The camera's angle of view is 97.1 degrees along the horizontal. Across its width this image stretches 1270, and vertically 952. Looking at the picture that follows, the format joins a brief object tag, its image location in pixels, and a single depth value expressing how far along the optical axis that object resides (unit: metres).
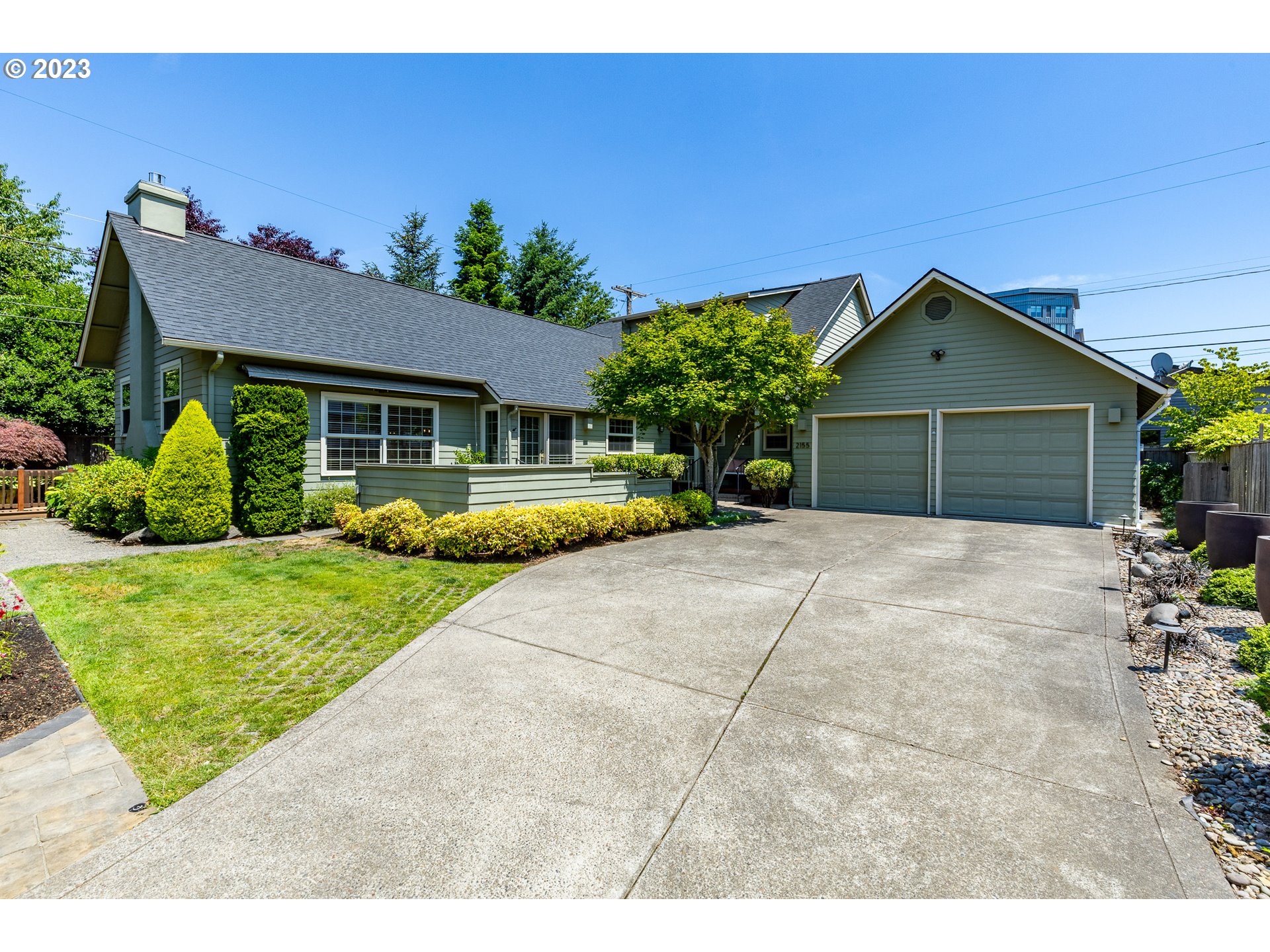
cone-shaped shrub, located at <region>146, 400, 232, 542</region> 8.77
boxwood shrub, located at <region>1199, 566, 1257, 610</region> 5.64
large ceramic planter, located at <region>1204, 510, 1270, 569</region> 6.68
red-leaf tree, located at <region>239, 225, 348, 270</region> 27.22
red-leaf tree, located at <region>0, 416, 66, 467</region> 15.00
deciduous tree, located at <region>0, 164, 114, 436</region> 17.70
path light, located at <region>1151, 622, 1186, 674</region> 4.02
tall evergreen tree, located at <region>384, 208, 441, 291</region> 34.75
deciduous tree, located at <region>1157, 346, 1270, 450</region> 13.89
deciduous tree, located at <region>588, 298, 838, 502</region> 10.77
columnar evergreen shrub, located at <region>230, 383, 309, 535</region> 9.47
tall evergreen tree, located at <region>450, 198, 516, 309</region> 32.22
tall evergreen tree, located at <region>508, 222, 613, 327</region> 33.84
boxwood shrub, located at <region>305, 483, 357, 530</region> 10.35
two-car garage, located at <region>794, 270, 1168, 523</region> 11.46
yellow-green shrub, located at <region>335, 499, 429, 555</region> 8.21
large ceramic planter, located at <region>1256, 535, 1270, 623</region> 4.62
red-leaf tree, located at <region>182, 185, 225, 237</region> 24.55
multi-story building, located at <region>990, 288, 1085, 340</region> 94.31
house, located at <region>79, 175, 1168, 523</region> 10.25
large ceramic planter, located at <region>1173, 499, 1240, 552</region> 8.57
